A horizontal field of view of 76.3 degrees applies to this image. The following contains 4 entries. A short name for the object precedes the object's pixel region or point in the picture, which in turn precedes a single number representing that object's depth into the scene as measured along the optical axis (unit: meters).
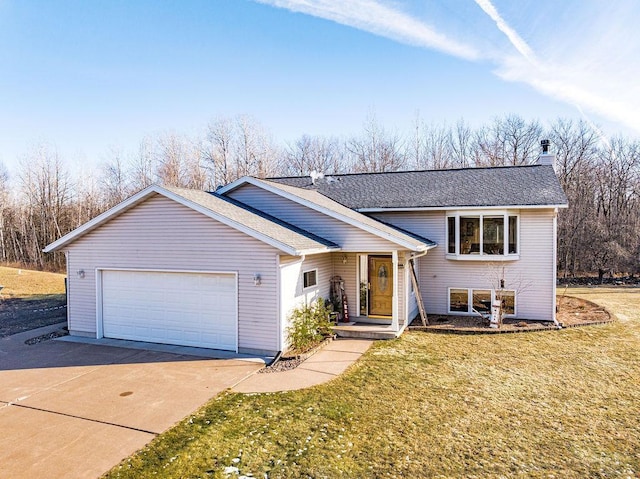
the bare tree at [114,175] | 37.47
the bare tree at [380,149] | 32.69
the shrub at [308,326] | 9.82
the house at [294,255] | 9.67
